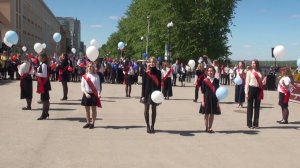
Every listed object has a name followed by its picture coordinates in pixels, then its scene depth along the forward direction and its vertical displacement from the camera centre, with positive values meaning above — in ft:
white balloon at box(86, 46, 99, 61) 41.19 +2.05
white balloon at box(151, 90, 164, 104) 28.78 -1.57
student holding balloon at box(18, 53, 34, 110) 39.75 -0.66
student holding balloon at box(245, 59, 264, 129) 34.14 -1.32
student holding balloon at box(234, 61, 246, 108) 48.62 -0.72
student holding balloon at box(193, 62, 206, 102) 48.77 +0.06
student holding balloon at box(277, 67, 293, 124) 37.14 -1.34
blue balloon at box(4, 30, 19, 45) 60.29 +5.19
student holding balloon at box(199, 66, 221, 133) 31.07 -1.96
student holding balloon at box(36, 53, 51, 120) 35.17 -0.74
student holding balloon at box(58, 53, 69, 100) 49.95 +0.06
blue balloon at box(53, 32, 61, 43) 75.02 +6.58
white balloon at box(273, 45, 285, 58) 46.62 +2.81
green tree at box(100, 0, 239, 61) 135.64 +15.75
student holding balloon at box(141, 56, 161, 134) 30.22 -0.65
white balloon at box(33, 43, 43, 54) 62.20 +3.79
